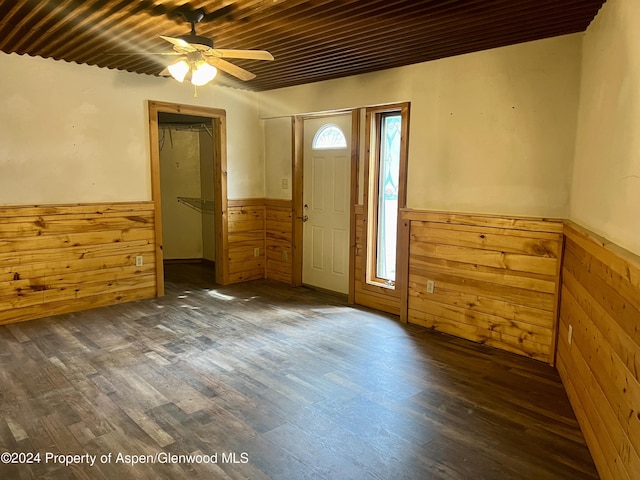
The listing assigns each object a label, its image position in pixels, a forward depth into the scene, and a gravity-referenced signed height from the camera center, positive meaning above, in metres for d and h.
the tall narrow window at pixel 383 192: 4.54 -0.08
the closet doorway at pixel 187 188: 6.87 -0.07
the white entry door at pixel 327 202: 5.08 -0.20
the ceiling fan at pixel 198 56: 2.91 +0.86
